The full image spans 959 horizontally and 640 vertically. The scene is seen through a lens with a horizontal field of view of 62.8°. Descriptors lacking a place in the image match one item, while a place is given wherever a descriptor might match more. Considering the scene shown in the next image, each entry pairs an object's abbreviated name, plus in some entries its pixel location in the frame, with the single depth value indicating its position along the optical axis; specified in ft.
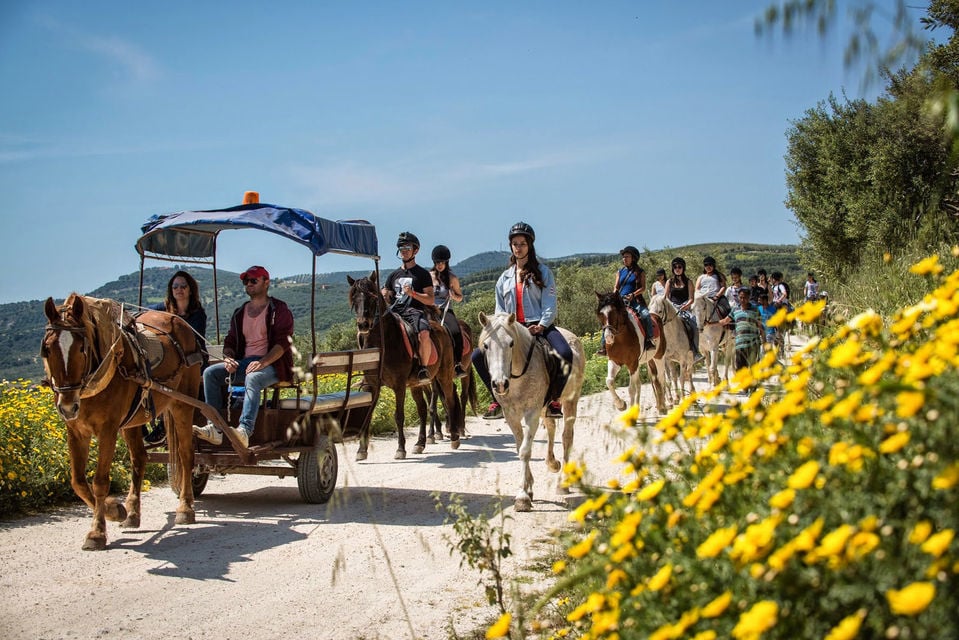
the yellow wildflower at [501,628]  8.70
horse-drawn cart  27.12
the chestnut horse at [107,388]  21.63
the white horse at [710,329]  57.26
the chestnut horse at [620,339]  42.91
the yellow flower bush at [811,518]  6.07
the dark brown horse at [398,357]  37.78
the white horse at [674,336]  50.16
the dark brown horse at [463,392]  46.52
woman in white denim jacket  28.07
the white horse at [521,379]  24.76
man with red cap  27.20
